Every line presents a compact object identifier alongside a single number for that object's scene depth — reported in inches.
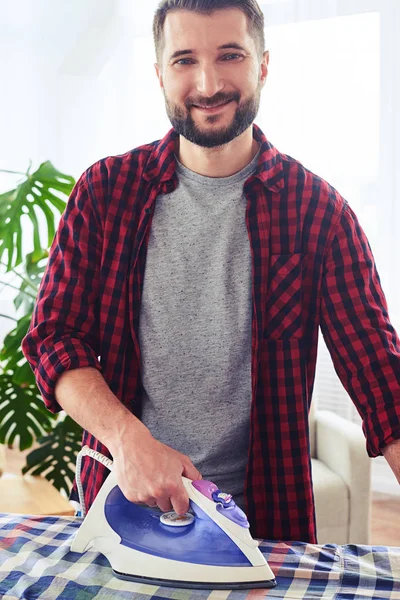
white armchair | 103.0
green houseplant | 94.3
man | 49.9
